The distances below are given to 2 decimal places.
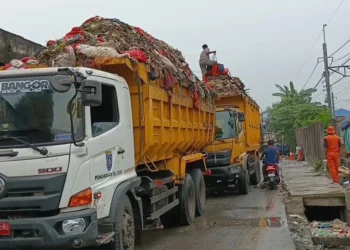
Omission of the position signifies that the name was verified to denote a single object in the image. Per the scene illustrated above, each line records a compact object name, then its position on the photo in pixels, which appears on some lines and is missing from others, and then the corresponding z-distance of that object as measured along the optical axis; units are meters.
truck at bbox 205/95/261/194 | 13.23
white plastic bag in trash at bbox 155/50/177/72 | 7.97
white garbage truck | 4.78
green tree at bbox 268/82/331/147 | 37.94
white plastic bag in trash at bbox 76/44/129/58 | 6.30
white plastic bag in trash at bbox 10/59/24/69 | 6.09
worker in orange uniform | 12.78
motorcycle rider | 15.02
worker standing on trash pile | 15.95
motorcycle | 14.84
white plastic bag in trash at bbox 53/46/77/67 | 6.18
